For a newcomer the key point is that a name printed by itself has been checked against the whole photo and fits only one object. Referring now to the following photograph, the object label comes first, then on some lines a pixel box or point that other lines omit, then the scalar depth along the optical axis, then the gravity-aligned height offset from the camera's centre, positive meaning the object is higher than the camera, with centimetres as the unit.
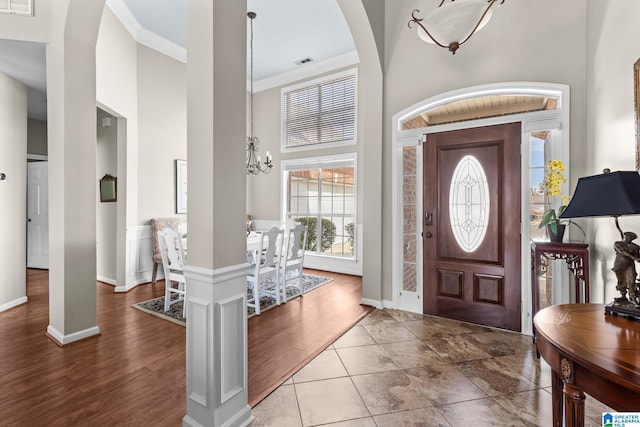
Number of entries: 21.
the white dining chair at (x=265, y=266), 356 -70
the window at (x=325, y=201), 576 +19
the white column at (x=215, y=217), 165 -4
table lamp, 128 +1
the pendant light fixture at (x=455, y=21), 199 +131
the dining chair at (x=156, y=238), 483 -45
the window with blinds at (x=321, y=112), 563 +194
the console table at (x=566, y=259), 239 -41
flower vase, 256 -21
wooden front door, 308 -17
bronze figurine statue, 136 -27
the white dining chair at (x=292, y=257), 404 -65
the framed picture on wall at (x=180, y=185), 533 +44
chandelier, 569 +118
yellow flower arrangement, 258 +21
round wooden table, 89 -48
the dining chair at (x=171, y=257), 341 -55
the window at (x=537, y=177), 299 +32
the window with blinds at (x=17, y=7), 294 +198
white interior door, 583 -3
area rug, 340 -120
